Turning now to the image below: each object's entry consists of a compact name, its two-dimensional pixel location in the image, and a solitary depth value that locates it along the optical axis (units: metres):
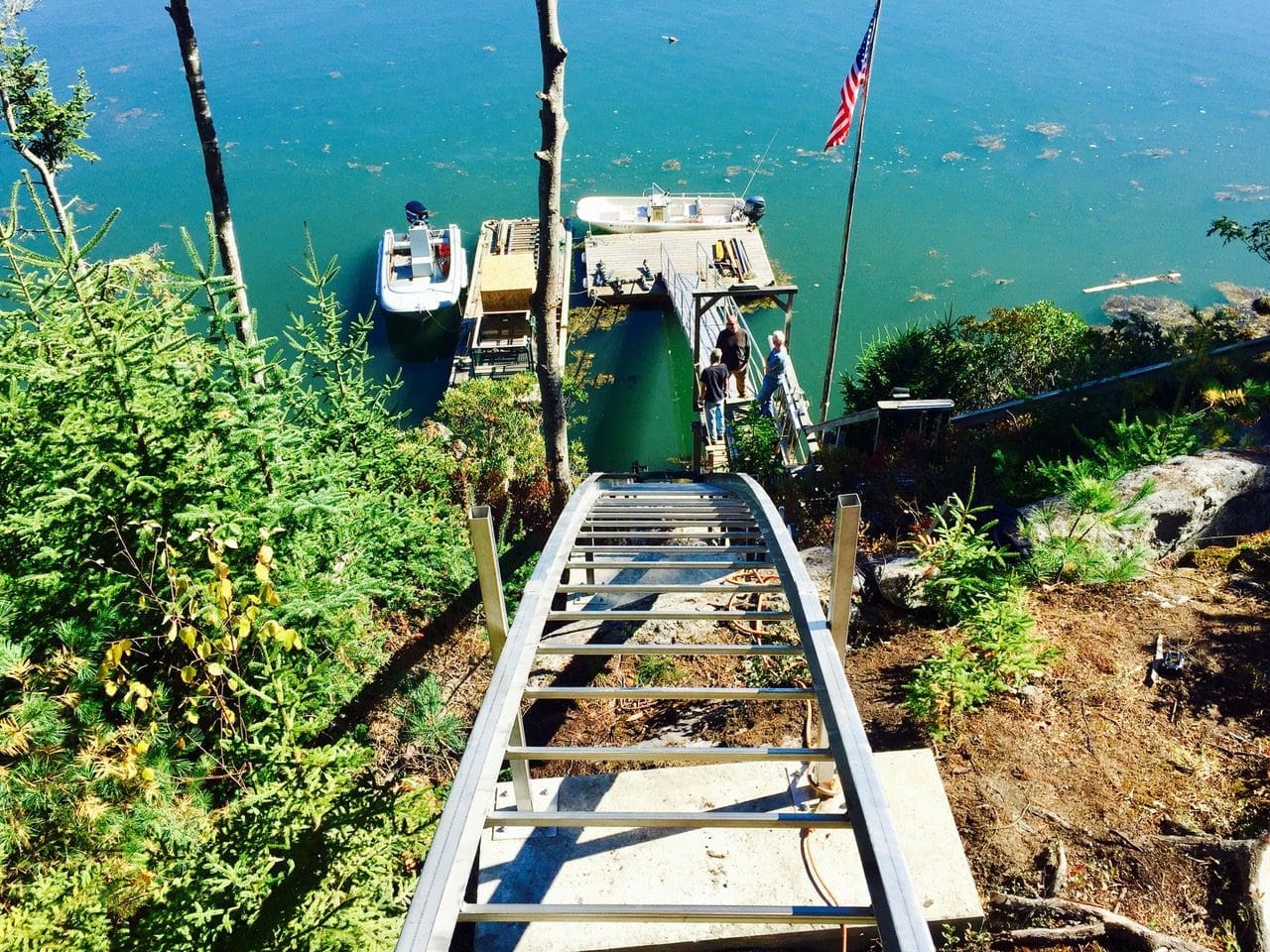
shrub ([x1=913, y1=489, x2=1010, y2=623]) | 4.96
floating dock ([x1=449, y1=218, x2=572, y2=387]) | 18.06
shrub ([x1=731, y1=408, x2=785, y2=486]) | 9.08
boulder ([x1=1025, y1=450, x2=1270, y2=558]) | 5.61
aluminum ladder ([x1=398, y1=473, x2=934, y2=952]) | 1.71
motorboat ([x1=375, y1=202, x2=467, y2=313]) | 19.75
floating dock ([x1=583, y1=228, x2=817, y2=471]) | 17.97
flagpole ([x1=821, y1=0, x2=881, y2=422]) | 11.25
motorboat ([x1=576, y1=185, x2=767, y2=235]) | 22.38
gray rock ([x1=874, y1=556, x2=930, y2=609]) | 5.31
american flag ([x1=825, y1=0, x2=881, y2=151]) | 10.12
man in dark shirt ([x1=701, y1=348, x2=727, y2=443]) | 10.88
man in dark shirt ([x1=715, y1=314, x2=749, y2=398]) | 11.37
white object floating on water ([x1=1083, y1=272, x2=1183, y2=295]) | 20.09
